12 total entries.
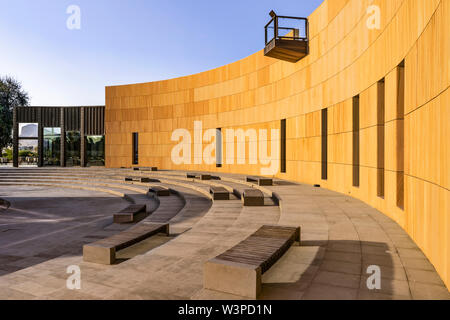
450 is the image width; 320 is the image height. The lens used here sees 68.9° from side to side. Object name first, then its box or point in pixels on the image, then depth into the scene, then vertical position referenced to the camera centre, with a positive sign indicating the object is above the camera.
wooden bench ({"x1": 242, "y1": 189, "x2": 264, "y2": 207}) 12.25 -1.52
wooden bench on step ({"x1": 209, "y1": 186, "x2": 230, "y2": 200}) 14.24 -1.55
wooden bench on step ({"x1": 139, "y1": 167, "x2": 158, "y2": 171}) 28.12 -0.90
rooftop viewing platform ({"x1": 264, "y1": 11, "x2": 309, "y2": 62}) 16.86 +6.11
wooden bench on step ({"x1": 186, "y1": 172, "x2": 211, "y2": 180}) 21.18 -1.19
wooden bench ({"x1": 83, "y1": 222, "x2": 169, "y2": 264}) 6.76 -1.89
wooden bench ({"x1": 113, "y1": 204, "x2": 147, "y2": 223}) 12.60 -2.21
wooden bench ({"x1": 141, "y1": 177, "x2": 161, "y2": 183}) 22.64 -1.46
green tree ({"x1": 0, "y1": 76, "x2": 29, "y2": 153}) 43.91 +8.21
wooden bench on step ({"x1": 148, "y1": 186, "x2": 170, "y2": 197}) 17.66 -1.81
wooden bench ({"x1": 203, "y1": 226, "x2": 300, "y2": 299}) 4.62 -1.60
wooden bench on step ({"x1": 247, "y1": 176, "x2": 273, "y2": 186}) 16.80 -1.19
